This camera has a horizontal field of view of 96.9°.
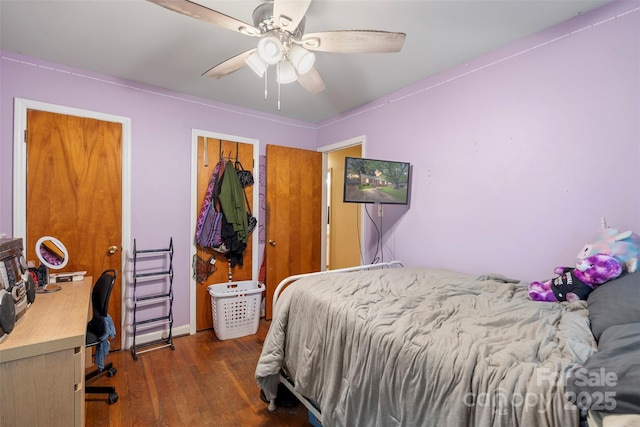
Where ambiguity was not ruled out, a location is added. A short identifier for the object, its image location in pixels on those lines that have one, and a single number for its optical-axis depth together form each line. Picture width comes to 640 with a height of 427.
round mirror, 2.08
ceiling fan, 1.30
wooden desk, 1.10
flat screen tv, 2.29
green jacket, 2.97
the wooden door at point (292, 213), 3.31
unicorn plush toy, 1.38
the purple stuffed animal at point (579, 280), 1.37
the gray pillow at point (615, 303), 1.06
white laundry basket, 2.80
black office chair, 1.88
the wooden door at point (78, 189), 2.24
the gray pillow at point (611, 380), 0.67
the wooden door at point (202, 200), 2.99
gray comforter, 0.87
